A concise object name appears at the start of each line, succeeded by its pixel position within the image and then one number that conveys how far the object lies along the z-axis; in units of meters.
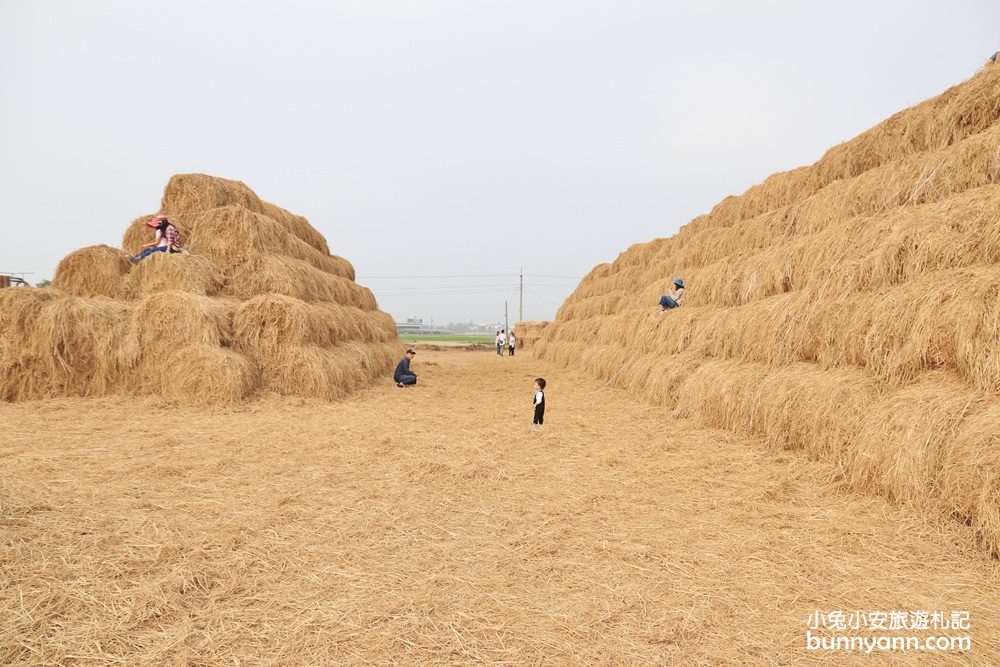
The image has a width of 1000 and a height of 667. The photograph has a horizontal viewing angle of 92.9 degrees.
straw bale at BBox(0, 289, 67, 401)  9.54
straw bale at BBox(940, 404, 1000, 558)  3.33
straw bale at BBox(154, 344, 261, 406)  9.52
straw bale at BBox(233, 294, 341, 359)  10.73
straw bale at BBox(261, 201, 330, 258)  15.74
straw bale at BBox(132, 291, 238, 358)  9.95
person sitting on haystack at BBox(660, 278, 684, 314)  12.45
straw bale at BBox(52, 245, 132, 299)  11.54
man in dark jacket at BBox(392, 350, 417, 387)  13.52
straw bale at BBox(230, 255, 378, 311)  12.27
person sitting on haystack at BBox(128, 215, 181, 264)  11.95
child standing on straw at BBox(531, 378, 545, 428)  8.16
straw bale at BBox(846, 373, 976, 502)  3.86
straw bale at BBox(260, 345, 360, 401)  10.56
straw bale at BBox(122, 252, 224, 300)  11.22
